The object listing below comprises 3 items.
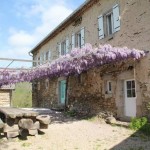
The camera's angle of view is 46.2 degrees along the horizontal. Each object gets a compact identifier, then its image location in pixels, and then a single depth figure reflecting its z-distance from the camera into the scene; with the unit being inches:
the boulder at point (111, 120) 252.6
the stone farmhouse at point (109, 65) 243.7
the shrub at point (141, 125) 208.0
